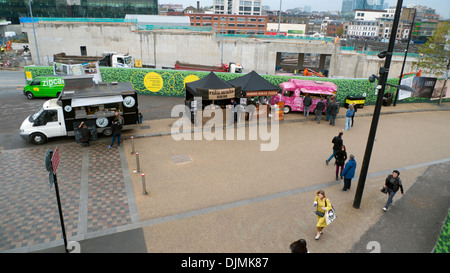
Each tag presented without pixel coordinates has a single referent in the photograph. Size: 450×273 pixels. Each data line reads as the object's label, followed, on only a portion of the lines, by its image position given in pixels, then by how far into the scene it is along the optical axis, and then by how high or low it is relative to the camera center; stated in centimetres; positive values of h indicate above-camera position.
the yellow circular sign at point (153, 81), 2305 -417
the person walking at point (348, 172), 999 -454
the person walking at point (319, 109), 1789 -450
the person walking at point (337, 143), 1194 -421
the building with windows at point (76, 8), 7941 +324
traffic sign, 666 -299
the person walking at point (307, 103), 1867 -430
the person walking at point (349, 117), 1666 -455
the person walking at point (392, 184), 913 -436
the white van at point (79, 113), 1362 -404
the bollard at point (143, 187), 974 -504
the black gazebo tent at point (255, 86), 1767 -332
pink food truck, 1900 -382
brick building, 12275 +210
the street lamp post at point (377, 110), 819 -217
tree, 2262 -125
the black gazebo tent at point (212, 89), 1622 -327
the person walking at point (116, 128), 1338 -449
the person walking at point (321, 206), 786 -434
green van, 2134 -451
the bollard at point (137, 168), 1144 -522
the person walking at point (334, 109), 1767 -435
